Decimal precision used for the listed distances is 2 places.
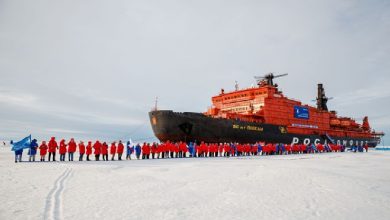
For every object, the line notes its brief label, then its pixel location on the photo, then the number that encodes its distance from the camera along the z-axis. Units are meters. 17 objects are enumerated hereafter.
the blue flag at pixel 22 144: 12.01
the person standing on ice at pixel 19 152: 11.95
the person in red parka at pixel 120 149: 14.52
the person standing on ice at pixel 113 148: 14.50
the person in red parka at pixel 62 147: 13.00
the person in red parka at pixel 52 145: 12.92
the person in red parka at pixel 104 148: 14.01
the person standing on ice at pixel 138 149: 15.28
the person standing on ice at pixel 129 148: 14.92
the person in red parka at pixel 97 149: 13.72
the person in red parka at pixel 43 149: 12.45
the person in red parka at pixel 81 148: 13.33
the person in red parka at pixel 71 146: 13.23
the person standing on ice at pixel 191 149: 17.13
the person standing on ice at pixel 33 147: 12.40
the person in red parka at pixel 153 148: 15.80
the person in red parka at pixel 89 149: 13.80
